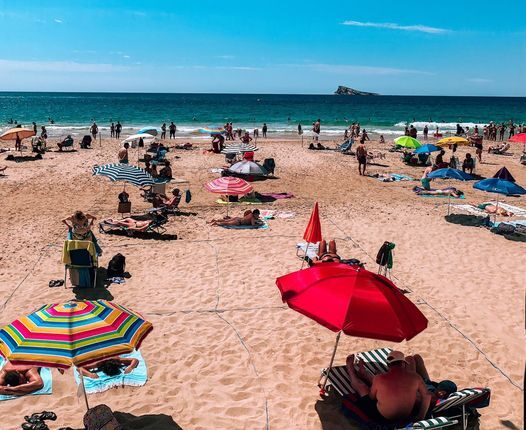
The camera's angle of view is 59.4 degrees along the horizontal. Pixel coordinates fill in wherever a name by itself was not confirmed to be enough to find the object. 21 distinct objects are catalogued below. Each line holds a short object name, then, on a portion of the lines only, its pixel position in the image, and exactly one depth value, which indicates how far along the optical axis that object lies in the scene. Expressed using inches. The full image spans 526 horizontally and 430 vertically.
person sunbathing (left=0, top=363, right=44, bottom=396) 221.3
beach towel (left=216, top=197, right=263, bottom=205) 609.9
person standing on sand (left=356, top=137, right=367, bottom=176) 815.1
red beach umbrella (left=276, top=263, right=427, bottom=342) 186.5
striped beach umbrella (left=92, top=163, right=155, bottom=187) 495.5
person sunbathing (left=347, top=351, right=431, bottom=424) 191.8
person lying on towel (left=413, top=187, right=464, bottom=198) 661.9
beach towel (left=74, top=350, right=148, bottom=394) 228.2
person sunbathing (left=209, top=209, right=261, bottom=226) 498.0
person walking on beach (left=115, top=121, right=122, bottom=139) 1444.4
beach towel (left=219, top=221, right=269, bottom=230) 495.8
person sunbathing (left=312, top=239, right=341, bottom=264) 363.3
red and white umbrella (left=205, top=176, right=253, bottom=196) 499.5
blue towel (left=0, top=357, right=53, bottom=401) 219.5
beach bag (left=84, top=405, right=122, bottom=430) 183.5
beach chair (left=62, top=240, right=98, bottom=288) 333.1
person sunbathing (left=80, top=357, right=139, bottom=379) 237.8
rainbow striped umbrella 171.3
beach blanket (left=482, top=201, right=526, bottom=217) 564.0
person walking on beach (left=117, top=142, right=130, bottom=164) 824.3
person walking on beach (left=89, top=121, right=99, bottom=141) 1330.2
